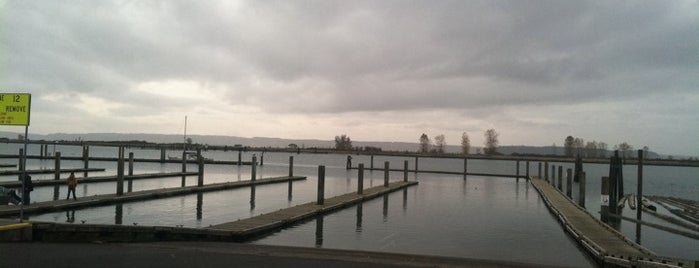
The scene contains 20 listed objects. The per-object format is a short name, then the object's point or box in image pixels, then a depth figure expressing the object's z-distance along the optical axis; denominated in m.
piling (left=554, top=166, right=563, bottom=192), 44.09
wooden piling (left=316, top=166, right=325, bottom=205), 23.97
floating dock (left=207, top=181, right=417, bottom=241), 15.19
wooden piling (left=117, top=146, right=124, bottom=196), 25.44
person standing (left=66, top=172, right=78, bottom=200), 23.48
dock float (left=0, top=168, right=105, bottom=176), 41.16
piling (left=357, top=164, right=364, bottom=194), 30.71
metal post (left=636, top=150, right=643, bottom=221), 24.02
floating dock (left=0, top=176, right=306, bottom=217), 19.71
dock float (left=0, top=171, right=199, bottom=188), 31.12
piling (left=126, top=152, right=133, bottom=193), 32.56
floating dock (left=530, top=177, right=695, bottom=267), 10.83
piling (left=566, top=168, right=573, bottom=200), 37.32
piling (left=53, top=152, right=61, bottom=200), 35.11
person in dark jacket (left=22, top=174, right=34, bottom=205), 20.86
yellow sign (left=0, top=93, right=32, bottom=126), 11.82
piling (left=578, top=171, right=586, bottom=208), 28.70
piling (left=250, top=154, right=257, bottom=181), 39.97
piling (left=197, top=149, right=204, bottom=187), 32.09
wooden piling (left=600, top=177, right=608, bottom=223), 22.38
